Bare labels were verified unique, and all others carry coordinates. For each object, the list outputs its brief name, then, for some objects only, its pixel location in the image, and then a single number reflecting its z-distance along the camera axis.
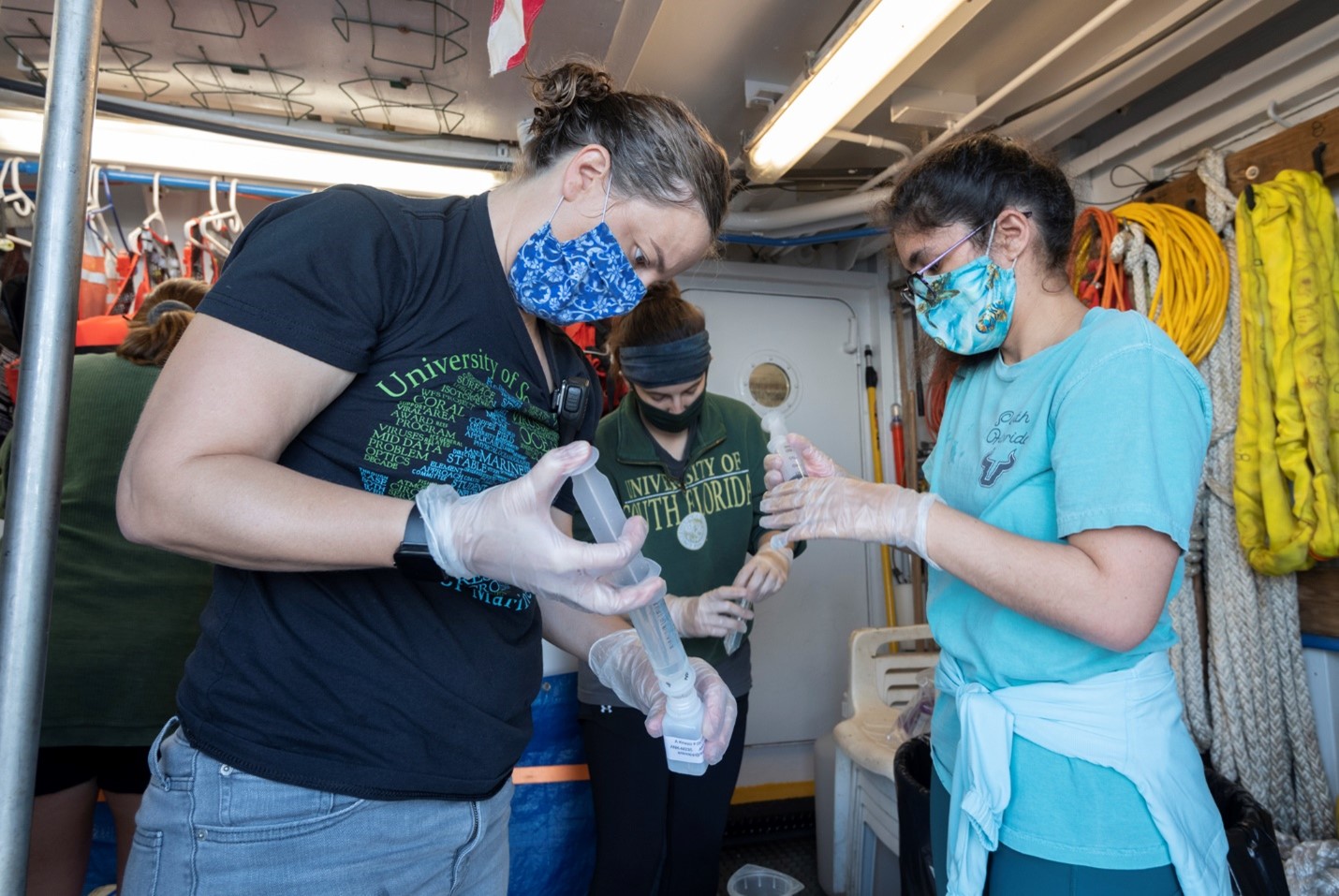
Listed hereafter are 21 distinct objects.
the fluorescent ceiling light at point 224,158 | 2.44
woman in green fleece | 2.02
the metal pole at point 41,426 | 0.61
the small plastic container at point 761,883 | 2.61
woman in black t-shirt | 0.76
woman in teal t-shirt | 1.00
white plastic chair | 2.43
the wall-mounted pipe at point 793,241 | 3.31
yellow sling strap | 1.93
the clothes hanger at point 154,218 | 2.57
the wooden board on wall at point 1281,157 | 2.03
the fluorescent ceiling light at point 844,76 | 1.81
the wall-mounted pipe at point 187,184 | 2.60
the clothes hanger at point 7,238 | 2.39
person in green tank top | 1.75
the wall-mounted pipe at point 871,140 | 2.71
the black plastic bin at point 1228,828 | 1.17
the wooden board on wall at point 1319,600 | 2.07
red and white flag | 1.35
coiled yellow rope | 2.20
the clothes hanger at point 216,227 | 2.63
